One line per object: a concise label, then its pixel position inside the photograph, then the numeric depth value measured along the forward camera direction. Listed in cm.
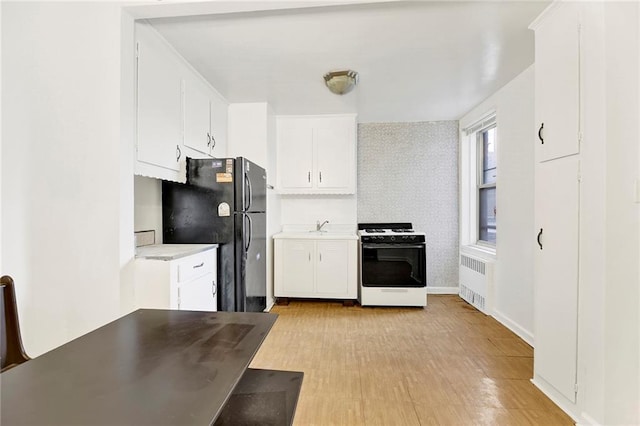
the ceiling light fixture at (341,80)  265
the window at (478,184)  364
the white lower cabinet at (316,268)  367
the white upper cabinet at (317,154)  393
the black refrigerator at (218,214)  252
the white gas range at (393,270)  356
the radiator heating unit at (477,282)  328
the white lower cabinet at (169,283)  179
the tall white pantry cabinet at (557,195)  164
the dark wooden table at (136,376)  54
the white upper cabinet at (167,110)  194
